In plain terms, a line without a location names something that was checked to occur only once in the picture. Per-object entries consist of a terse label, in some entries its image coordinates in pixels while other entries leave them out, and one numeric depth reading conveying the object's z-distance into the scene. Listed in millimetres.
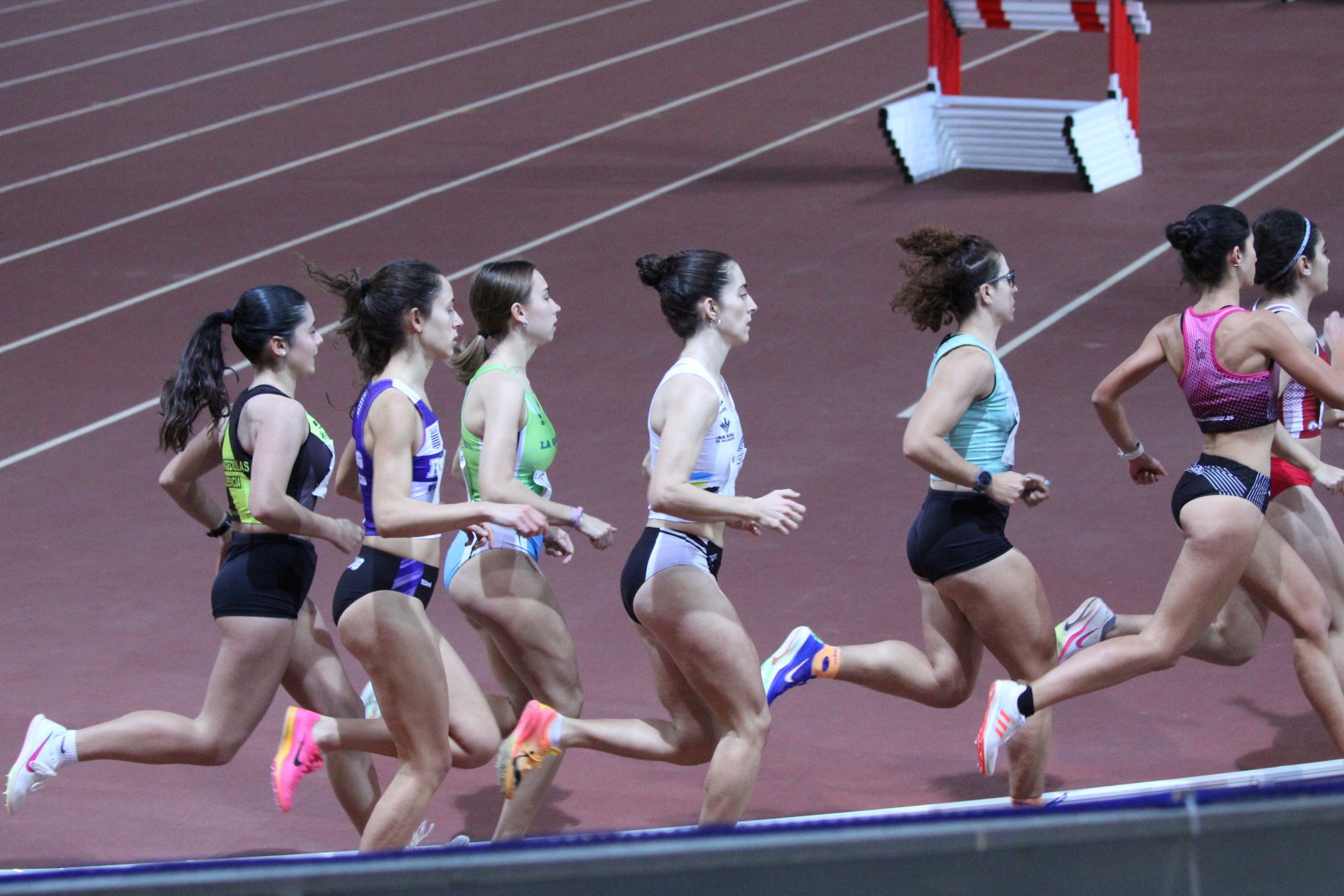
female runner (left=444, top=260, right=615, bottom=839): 10750
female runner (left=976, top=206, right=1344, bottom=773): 10797
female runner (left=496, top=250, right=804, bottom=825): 10109
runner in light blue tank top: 10836
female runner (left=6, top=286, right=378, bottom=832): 10539
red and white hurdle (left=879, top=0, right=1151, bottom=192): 31016
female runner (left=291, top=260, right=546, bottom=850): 10047
